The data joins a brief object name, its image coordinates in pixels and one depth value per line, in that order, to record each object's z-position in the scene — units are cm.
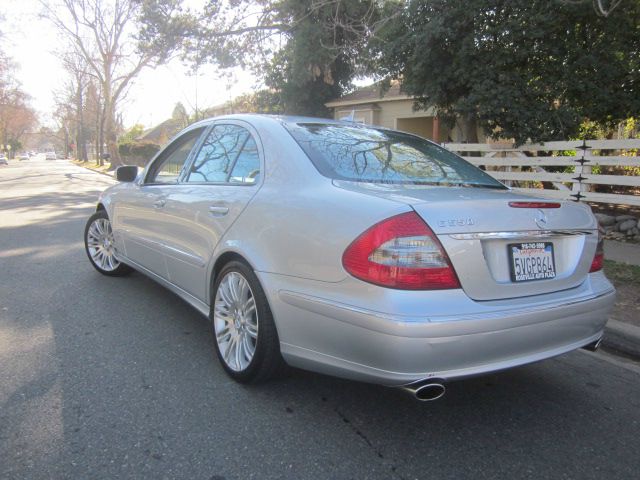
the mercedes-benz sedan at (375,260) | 218
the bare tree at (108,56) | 3036
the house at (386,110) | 1979
